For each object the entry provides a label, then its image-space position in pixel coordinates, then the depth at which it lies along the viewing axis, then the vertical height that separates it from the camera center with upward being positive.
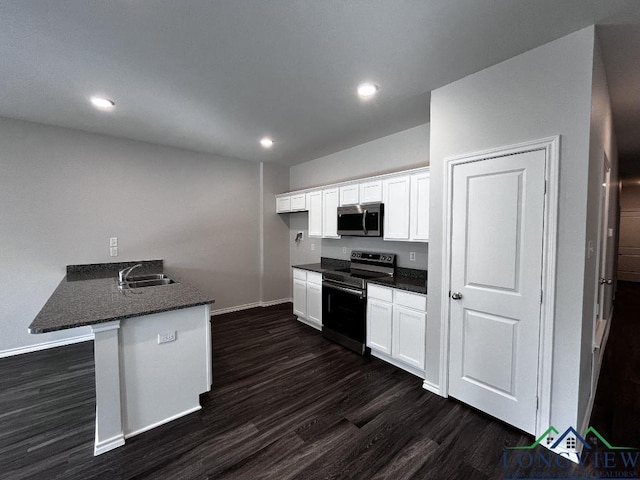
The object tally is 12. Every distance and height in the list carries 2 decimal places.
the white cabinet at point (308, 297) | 3.85 -0.95
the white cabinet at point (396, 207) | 3.03 +0.30
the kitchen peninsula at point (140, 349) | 1.81 -0.86
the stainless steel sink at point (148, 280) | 3.04 -0.57
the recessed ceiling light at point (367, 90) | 2.34 +1.27
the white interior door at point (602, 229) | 2.25 +0.05
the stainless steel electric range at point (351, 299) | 3.20 -0.82
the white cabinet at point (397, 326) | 2.64 -0.97
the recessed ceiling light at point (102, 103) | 2.59 +1.25
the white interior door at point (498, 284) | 1.91 -0.38
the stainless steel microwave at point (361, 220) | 3.34 +0.17
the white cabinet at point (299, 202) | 4.59 +0.52
